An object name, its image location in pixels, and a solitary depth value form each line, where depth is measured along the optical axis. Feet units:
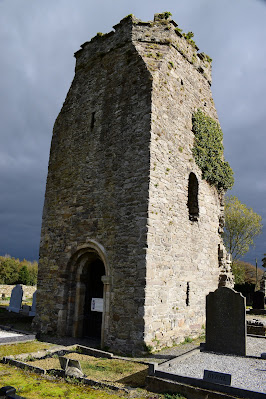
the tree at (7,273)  127.44
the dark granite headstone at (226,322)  26.99
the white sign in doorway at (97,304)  34.45
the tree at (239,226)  106.89
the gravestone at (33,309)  53.22
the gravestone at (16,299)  57.11
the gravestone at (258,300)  66.08
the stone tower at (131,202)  31.96
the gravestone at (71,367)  21.72
